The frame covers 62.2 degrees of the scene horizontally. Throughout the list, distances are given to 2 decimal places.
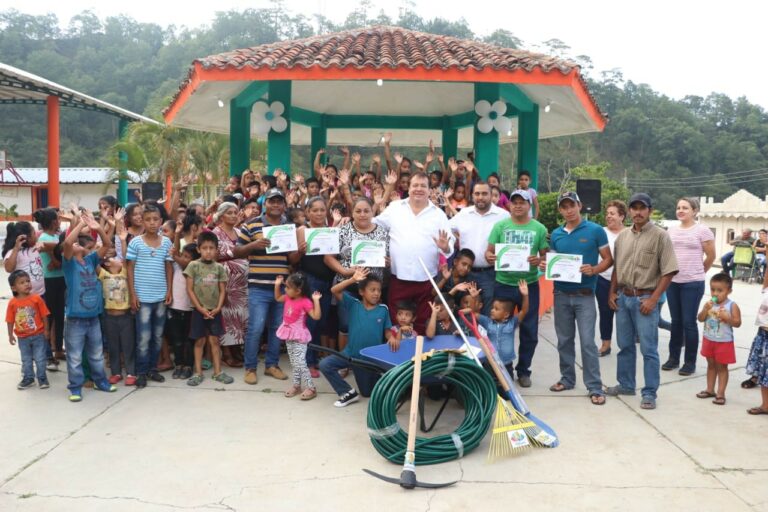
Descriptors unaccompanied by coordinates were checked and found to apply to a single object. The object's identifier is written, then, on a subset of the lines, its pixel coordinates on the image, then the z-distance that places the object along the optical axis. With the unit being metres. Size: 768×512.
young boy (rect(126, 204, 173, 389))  5.93
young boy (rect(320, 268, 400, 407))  5.52
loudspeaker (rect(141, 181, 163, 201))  12.46
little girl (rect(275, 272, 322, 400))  5.77
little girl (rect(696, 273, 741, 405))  5.65
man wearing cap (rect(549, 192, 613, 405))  5.69
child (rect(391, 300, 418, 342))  5.40
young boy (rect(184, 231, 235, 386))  6.07
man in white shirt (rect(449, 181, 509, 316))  6.14
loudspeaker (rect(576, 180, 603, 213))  11.78
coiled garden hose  4.41
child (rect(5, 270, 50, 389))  5.68
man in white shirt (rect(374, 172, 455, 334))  5.62
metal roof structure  19.17
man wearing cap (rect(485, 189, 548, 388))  5.81
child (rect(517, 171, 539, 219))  9.94
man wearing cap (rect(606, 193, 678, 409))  5.49
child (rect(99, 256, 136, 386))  5.89
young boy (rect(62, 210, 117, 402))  5.64
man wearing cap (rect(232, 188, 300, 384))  6.11
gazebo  8.60
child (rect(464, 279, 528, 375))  5.72
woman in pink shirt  6.60
